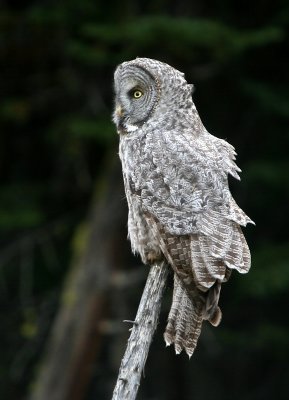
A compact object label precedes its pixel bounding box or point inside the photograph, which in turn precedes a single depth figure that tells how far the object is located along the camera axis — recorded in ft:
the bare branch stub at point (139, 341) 31.65
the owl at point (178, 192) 32.55
